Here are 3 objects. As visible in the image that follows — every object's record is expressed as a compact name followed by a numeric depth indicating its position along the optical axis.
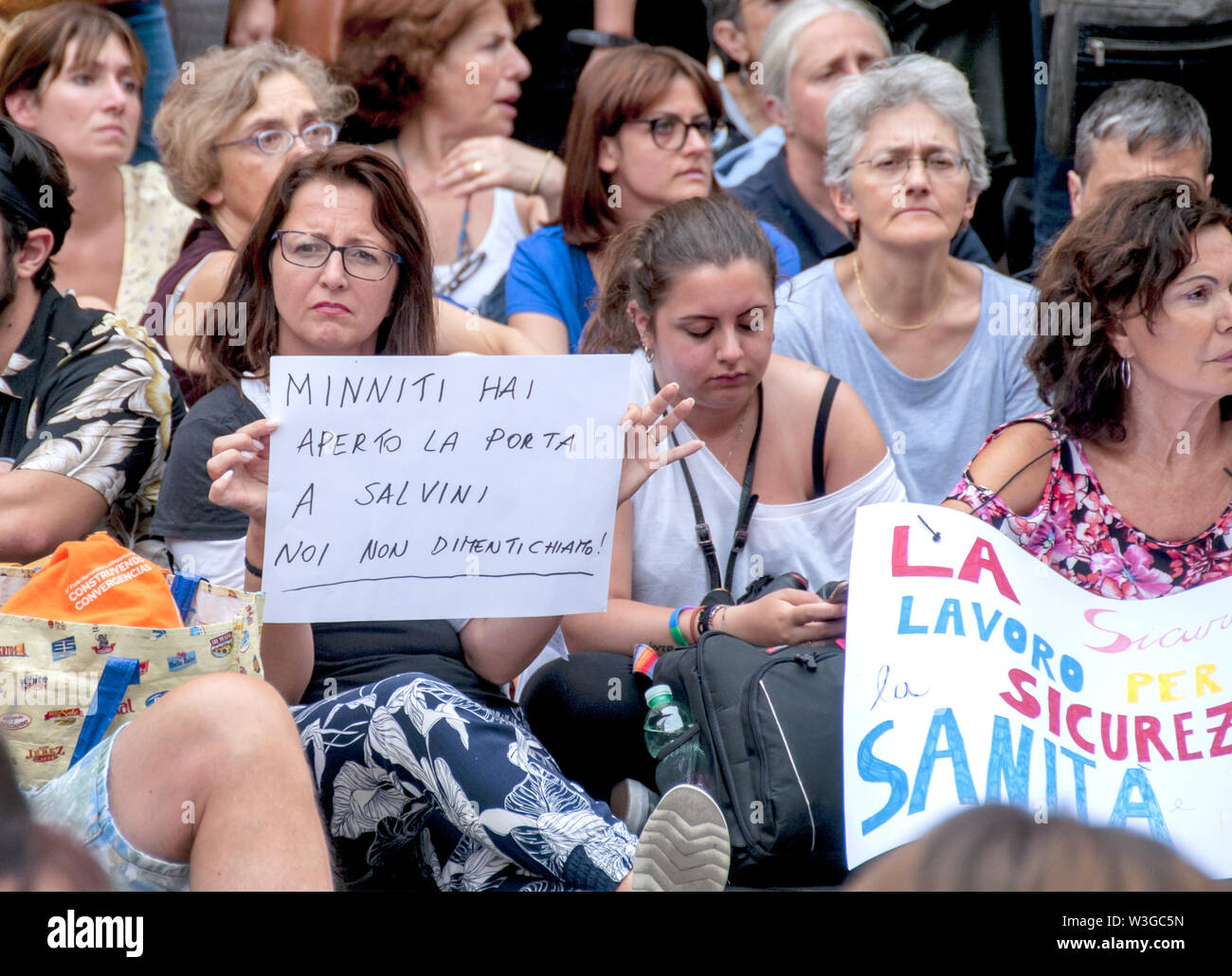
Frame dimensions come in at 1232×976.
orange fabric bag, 4.51
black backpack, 5.07
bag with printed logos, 4.39
